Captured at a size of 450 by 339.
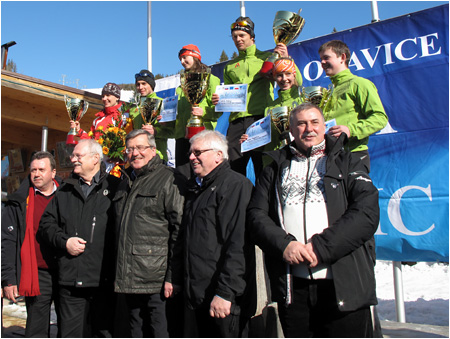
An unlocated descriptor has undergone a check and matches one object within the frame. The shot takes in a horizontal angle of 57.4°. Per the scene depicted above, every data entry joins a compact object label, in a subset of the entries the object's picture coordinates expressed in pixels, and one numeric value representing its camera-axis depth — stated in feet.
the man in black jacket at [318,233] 6.94
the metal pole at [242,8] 22.13
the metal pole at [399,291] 16.03
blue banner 15.46
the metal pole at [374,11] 17.92
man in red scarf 11.41
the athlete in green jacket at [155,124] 16.26
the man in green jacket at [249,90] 14.03
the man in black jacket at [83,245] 10.66
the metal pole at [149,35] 26.66
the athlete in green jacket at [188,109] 14.90
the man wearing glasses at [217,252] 7.95
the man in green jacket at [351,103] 10.59
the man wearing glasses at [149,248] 9.46
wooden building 23.68
